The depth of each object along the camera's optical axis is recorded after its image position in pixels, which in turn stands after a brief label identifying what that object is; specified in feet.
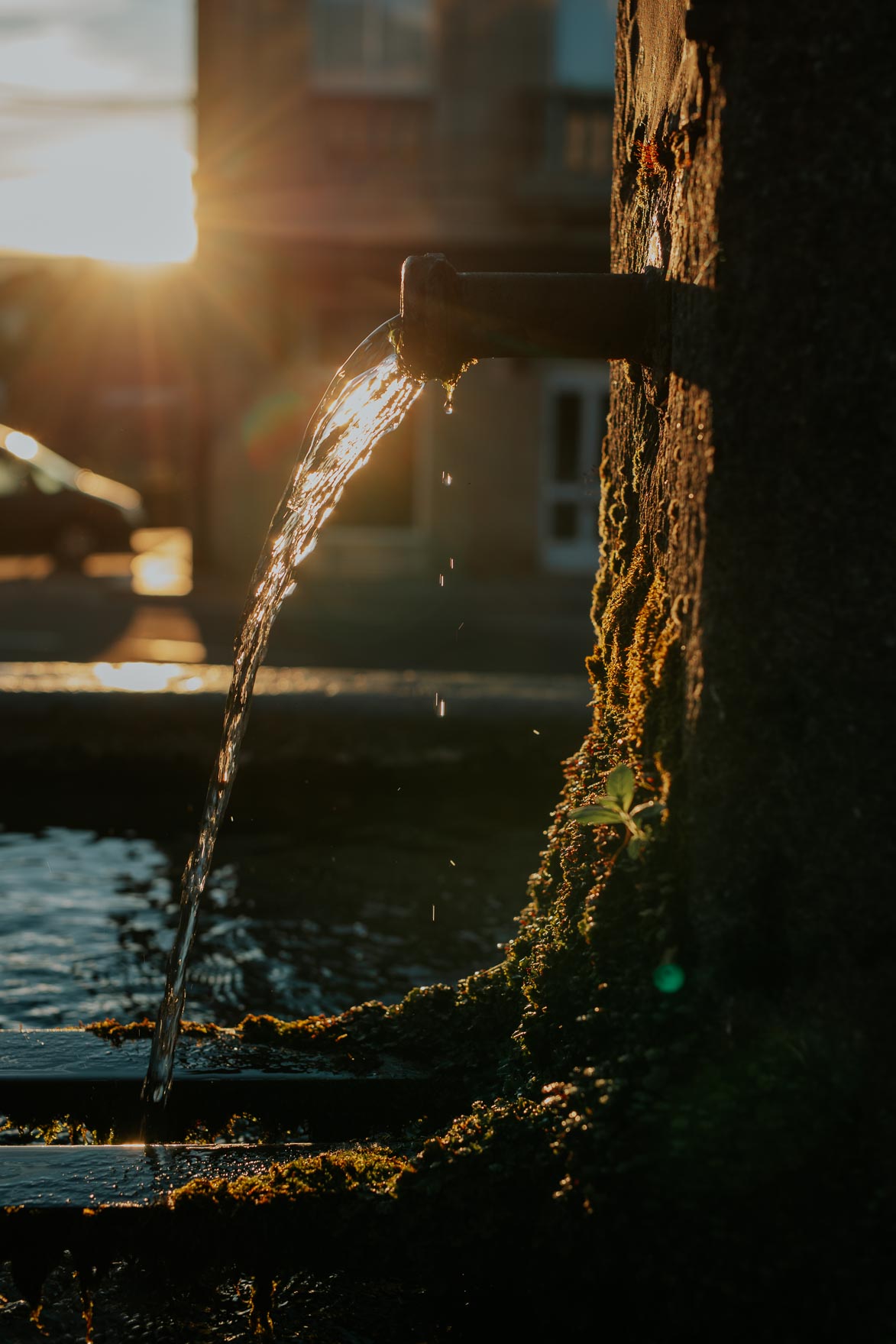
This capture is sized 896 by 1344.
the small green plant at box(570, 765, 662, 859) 5.25
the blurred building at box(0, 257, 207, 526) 101.71
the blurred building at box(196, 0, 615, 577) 51.21
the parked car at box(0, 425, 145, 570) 54.34
